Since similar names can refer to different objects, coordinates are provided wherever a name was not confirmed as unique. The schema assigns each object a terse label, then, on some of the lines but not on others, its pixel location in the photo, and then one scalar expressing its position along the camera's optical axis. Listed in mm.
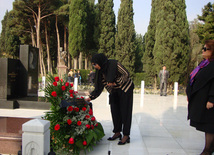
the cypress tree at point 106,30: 24031
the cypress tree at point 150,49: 21656
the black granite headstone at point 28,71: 8633
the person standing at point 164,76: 12935
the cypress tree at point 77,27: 25828
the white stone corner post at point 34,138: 2496
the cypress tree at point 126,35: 22391
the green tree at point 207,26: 12641
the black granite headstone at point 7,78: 7766
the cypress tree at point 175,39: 16203
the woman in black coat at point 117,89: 3674
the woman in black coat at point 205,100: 3141
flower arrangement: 3295
